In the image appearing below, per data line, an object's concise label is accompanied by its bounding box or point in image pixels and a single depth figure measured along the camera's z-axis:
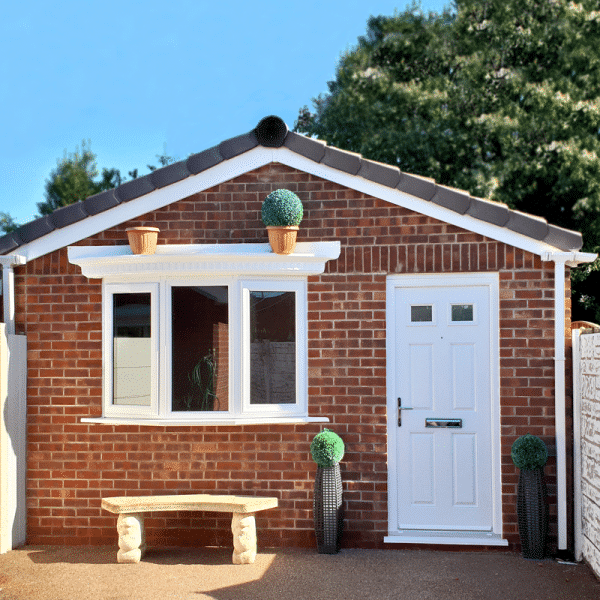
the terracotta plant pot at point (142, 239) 6.67
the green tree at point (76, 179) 30.91
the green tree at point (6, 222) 31.06
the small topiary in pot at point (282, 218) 6.52
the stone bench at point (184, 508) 6.21
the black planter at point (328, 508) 6.34
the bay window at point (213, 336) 6.74
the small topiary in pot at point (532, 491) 6.11
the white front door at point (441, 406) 6.62
